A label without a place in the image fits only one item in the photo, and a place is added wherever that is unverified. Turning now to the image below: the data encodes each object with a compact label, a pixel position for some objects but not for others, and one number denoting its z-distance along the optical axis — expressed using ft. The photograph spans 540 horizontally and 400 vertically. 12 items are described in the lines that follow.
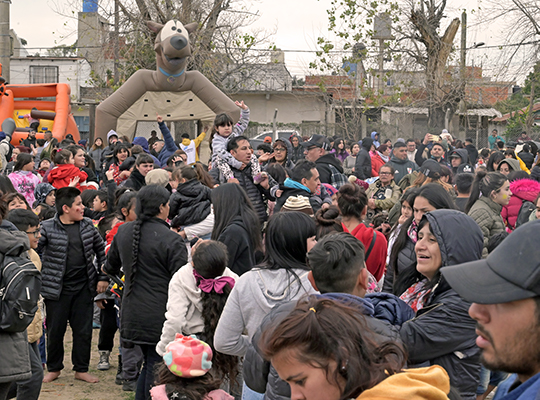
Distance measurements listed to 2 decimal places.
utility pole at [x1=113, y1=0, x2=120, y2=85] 72.08
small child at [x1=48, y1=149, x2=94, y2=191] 29.48
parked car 82.47
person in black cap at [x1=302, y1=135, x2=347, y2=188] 28.27
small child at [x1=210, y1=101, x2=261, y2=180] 23.89
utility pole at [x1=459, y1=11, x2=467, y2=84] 91.67
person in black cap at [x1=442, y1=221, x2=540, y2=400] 5.07
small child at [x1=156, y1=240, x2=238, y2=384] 14.08
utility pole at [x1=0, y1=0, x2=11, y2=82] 71.67
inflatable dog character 51.19
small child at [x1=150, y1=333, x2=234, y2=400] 11.43
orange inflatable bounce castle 73.20
